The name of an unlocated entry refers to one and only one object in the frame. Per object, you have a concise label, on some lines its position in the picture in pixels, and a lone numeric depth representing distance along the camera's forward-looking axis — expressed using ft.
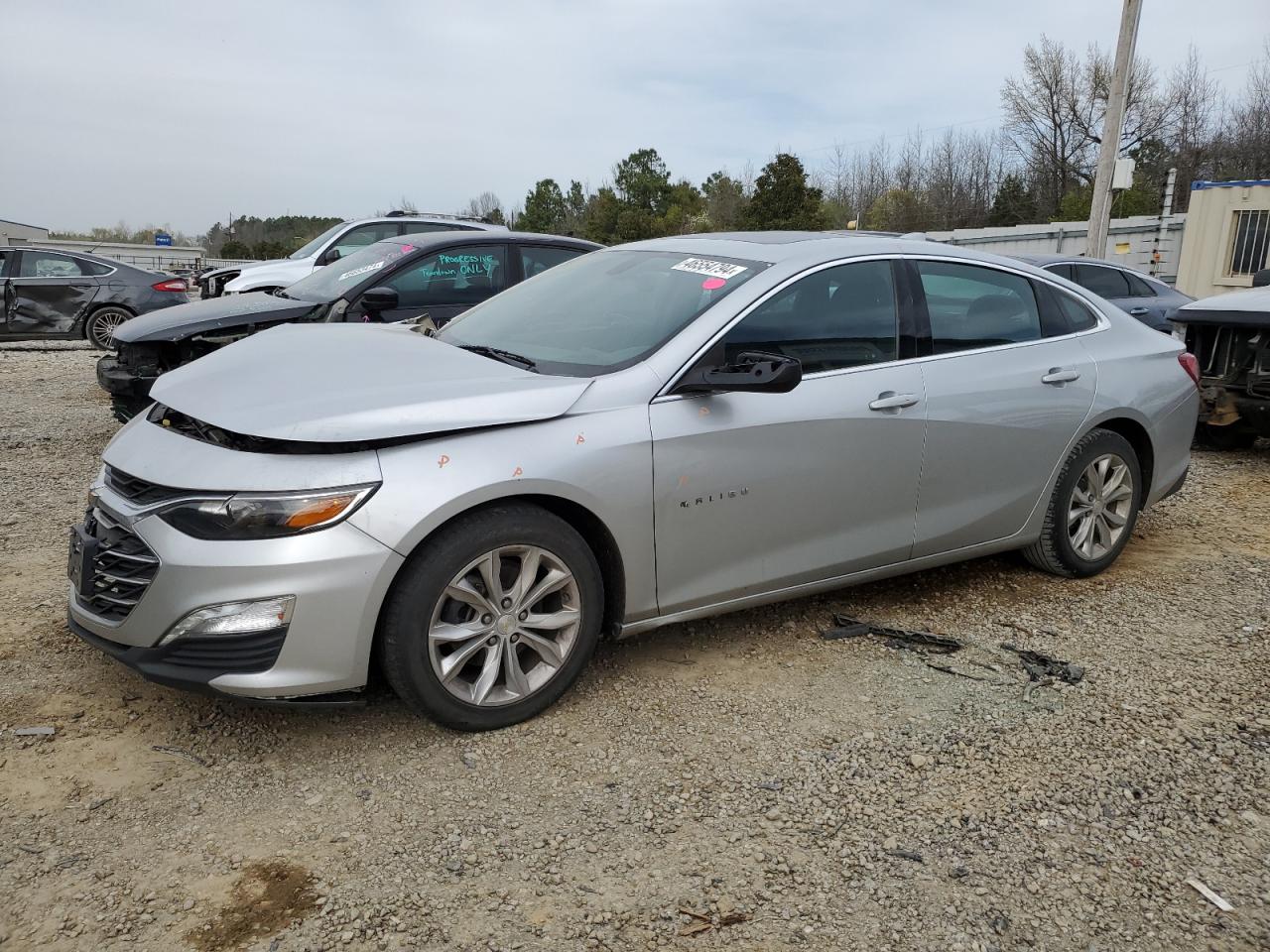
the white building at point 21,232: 179.93
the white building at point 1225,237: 66.13
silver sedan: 9.66
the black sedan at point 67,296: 41.86
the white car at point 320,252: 36.58
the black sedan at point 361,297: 21.43
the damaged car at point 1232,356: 23.79
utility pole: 50.37
